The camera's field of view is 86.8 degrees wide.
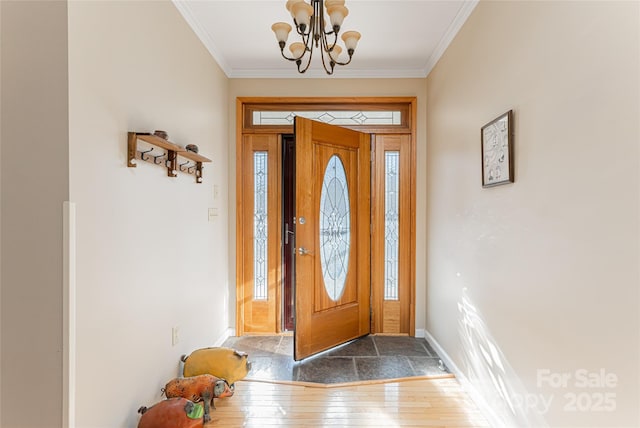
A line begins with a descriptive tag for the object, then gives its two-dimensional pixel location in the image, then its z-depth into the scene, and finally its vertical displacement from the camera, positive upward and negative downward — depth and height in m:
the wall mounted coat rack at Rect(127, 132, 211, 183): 1.64 +0.34
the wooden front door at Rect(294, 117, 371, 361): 2.77 -0.20
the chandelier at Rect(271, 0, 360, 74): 1.63 +0.99
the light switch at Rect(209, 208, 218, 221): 2.81 +0.01
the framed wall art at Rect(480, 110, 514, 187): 1.68 +0.34
